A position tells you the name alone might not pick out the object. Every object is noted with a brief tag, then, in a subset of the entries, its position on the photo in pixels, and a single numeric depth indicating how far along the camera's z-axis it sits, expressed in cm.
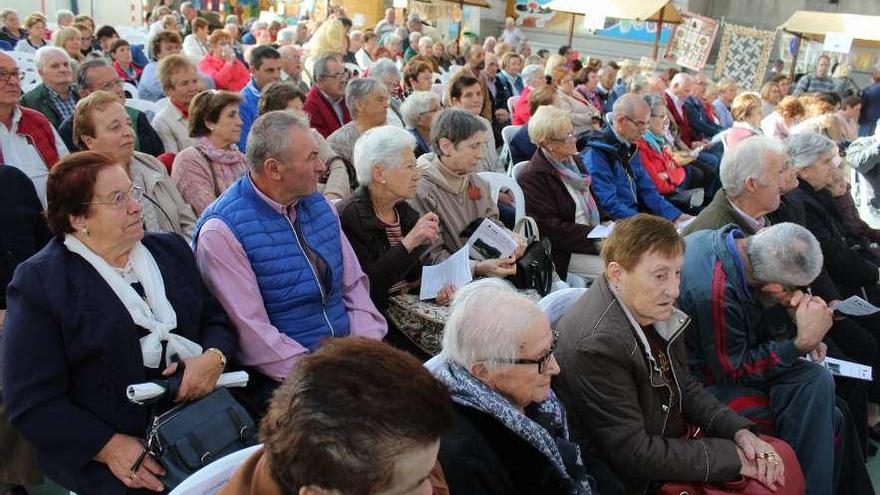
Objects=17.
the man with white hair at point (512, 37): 1634
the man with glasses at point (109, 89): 386
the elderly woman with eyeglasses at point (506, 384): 168
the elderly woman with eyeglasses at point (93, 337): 180
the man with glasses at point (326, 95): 505
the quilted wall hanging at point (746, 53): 1519
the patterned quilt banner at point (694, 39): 1207
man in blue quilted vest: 231
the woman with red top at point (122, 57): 704
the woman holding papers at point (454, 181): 334
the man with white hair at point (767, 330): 246
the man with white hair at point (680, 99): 793
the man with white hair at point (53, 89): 433
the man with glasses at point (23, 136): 326
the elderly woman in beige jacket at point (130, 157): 288
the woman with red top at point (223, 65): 672
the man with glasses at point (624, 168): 432
